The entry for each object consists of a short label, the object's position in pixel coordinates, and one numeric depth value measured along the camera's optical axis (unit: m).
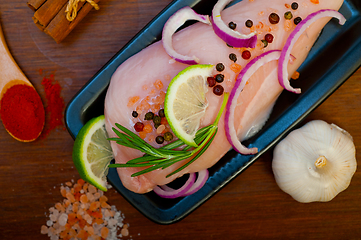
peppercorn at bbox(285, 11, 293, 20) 0.38
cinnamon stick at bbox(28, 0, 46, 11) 0.41
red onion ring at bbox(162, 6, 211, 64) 0.39
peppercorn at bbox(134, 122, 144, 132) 0.38
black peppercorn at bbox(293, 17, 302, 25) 0.38
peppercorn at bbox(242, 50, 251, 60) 0.38
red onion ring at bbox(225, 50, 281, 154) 0.38
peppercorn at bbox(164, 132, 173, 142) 0.38
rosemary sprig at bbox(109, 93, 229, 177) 0.37
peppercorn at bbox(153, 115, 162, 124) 0.37
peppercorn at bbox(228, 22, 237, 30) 0.38
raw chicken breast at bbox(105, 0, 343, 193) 0.38
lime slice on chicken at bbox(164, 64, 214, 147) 0.36
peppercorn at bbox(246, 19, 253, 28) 0.38
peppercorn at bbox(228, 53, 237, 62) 0.38
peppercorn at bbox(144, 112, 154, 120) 0.38
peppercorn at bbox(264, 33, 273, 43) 0.38
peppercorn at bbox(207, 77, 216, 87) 0.37
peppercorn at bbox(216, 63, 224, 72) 0.38
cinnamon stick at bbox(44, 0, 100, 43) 0.42
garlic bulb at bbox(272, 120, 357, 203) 0.41
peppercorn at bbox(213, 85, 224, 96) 0.38
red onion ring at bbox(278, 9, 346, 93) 0.38
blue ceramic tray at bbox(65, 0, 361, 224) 0.40
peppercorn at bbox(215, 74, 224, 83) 0.37
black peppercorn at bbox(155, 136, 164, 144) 0.38
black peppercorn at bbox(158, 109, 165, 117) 0.37
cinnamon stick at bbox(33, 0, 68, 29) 0.41
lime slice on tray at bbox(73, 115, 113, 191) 0.39
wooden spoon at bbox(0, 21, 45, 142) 0.42
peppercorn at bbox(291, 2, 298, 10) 0.38
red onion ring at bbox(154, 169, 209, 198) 0.41
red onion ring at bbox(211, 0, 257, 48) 0.37
